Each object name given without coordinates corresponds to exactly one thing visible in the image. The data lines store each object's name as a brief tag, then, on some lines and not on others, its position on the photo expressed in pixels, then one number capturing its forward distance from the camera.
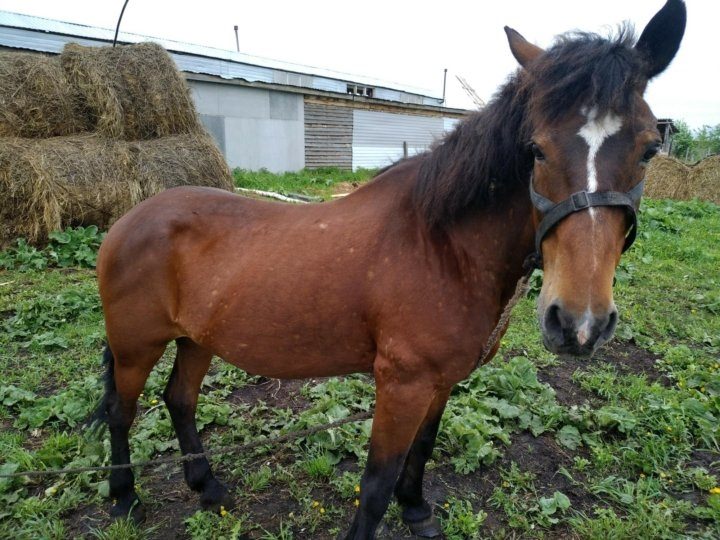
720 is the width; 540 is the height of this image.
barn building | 14.88
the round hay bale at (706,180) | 16.42
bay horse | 1.50
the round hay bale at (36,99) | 7.59
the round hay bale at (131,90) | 8.29
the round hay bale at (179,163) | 8.09
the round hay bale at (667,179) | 17.41
